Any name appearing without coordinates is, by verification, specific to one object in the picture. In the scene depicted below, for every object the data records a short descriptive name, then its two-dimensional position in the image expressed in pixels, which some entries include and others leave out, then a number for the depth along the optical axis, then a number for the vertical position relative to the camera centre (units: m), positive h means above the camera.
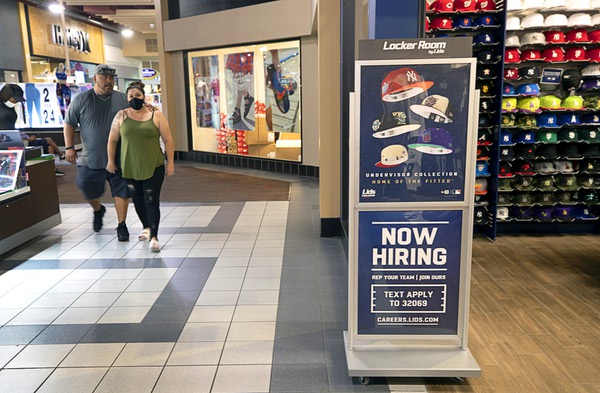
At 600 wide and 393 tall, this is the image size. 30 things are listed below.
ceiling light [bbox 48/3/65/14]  12.67 +2.50
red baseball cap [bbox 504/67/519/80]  4.93 +0.22
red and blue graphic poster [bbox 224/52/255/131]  10.04 +0.27
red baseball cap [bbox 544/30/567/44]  4.93 +0.57
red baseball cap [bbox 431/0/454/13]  4.80 +0.87
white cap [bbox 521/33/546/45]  4.89 +0.55
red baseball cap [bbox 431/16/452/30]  4.82 +0.71
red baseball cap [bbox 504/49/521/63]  4.88 +0.39
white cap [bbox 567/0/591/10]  4.85 +0.87
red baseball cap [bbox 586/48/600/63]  4.95 +0.39
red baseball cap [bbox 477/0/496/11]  4.77 +0.87
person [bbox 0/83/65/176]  6.81 +0.06
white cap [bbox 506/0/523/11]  4.87 +0.88
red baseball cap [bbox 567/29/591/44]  4.91 +0.57
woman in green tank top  4.45 -0.40
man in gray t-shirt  4.84 -0.26
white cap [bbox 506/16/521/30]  4.85 +0.70
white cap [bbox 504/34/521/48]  4.85 +0.53
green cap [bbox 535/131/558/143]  5.07 -0.40
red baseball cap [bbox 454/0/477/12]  4.77 +0.87
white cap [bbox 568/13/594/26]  4.87 +0.72
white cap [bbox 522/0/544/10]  4.86 +0.88
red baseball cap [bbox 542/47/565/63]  4.95 +0.40
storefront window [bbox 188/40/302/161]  9.34 +0.05
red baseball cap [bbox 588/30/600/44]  4.93 +0.57
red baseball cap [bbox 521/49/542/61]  4.95 +0.41
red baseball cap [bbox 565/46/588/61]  4.95 +0.40
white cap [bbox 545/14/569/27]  4.87 +0.72
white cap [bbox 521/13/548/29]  4.86 +0.72
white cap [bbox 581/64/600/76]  4.96 +0.25
